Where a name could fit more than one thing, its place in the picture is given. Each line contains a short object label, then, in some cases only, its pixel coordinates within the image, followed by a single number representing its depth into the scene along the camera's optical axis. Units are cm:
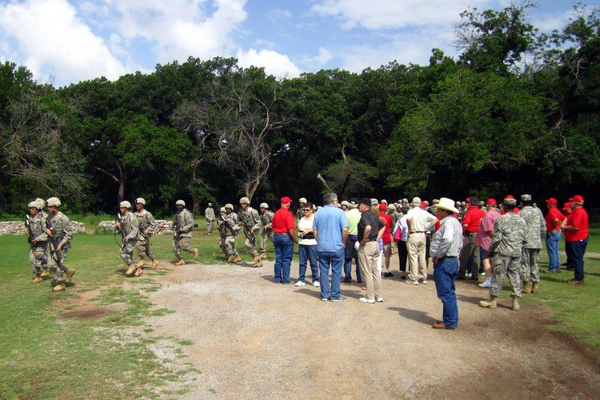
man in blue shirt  875
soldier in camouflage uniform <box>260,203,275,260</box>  1467
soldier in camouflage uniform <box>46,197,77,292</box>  1010
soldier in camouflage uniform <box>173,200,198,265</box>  1348
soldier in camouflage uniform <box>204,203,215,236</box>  2498
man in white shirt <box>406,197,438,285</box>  1072
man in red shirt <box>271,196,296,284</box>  1066
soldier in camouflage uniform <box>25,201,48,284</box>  1049
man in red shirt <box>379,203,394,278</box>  1161
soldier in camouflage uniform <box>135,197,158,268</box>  1225
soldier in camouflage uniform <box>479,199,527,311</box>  841
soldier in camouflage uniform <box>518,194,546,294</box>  985
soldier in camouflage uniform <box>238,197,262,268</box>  1354
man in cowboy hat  718
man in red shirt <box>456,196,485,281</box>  1124
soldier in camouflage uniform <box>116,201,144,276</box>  1146
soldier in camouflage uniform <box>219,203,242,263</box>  1383
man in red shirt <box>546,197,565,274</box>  1205
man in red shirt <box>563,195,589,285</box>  1083
